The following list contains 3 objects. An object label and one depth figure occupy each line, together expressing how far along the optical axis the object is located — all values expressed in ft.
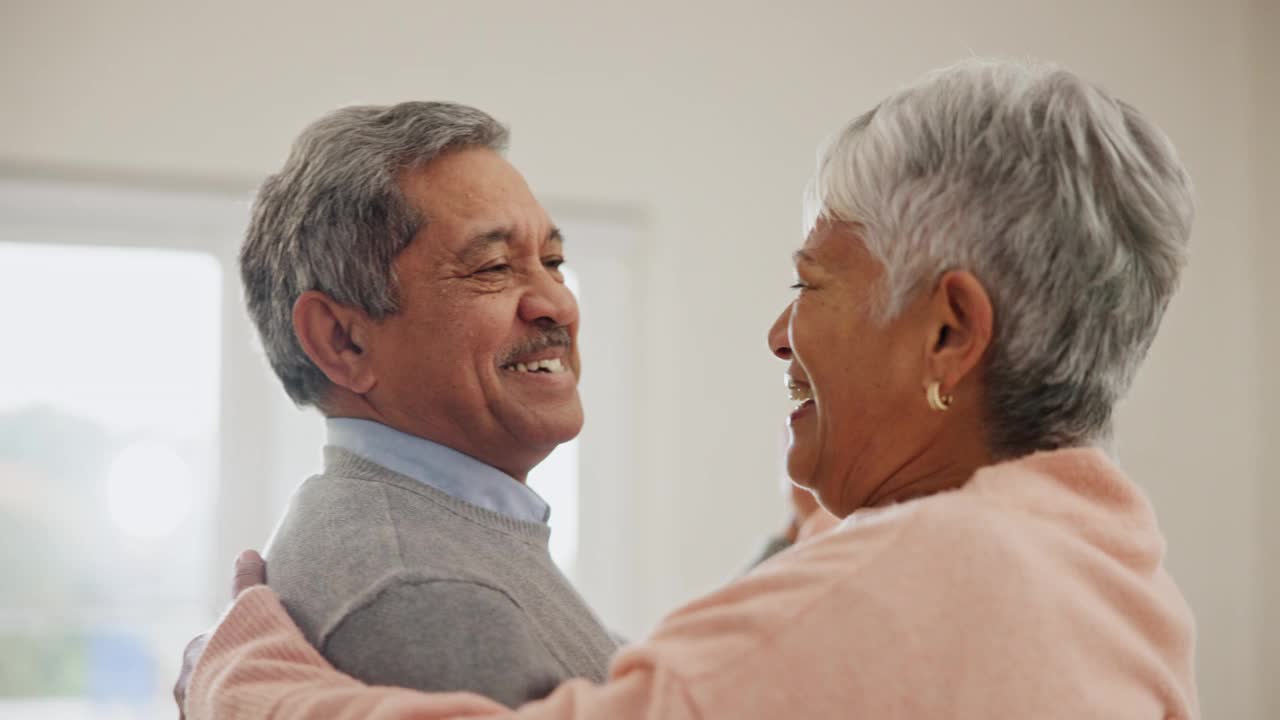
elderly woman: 3.32
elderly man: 4.68
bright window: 12.00
